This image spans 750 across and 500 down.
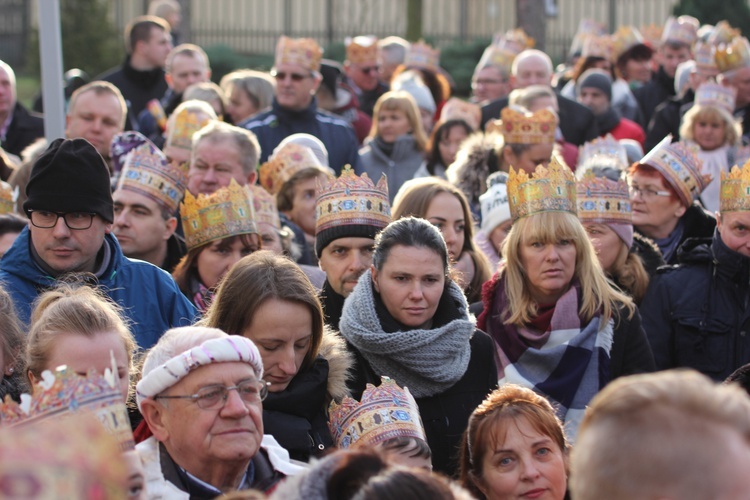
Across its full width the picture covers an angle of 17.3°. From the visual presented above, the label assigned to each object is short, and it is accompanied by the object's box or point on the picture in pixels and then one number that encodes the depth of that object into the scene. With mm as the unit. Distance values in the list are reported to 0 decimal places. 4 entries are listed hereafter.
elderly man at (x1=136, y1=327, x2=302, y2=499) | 7244
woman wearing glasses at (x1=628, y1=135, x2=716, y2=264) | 14900
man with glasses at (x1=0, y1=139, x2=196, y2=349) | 10427
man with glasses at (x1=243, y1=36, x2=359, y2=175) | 18595
